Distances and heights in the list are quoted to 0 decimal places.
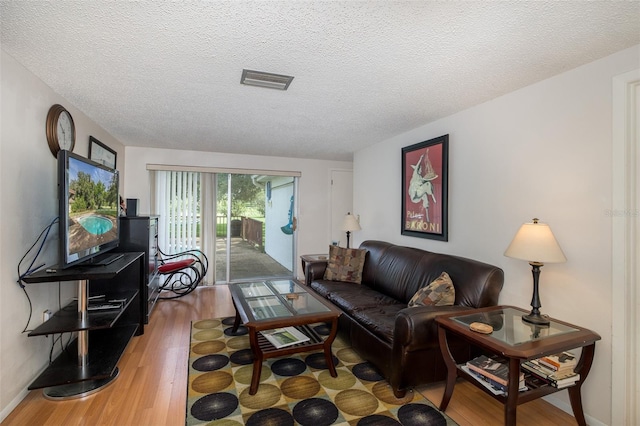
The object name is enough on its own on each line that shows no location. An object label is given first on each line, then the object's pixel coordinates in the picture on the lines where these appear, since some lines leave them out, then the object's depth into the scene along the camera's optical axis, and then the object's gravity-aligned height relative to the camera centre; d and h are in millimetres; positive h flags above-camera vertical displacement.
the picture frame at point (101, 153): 3295 +685
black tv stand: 2064 -1130
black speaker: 3771 +59
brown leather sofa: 2127 -835
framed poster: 3109 +257
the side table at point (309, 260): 3980 -671
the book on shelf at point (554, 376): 1784 -950
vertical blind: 4996 +48
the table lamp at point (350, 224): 4336 -159
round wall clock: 2396 +676
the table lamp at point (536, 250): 1906 -231
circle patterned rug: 1934 -1275
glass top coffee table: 2249 -809
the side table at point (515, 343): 1606 -709
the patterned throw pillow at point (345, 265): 3744 -645
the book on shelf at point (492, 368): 1797 -948
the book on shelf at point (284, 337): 2494 -1046
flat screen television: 1958 +12
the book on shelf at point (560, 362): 1810 -879
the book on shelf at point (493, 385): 1758 -995
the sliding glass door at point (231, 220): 5062 -134
